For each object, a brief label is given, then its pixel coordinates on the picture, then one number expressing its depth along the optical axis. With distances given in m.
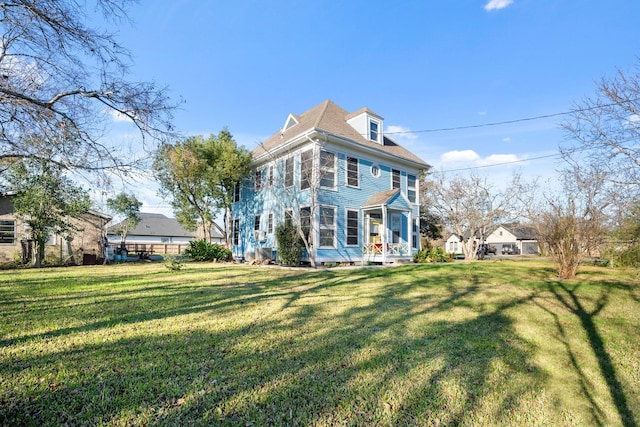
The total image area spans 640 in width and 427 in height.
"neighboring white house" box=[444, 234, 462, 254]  51.09
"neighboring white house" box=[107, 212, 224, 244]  48.09
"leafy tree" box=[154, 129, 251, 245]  18.69
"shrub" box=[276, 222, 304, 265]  14.34
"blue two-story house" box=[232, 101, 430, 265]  14.84
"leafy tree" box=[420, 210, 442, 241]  28.25
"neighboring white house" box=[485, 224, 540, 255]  47.49
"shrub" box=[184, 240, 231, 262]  19.11
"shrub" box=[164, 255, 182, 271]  12.16
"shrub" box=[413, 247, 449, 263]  17.09
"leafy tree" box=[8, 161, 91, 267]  14.30
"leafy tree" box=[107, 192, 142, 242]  33.62
